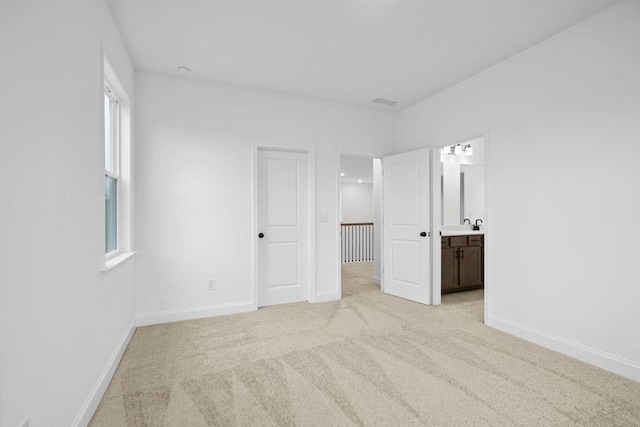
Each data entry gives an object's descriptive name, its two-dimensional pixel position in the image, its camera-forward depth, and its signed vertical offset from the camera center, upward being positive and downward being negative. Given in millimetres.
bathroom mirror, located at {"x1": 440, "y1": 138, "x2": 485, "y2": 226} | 5434 +518
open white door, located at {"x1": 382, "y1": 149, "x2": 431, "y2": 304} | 4086 -197
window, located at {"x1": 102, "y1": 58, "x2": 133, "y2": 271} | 2682 +378
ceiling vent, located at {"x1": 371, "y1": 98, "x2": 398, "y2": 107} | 4255 +1526
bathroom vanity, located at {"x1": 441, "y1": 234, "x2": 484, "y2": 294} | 4488 -763
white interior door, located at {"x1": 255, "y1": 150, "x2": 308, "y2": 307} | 4023 -201
